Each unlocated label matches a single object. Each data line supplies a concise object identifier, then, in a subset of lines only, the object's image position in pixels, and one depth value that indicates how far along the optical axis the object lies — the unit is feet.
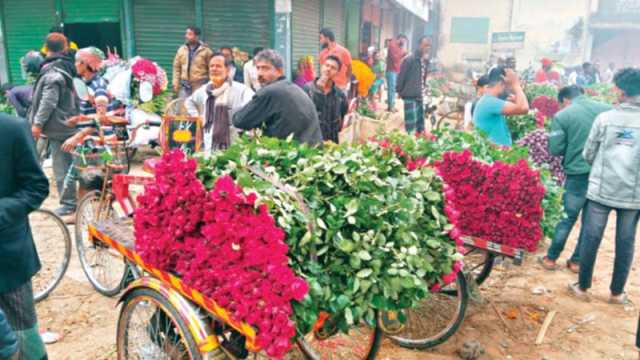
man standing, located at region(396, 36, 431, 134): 33.35
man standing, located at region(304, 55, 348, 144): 18.96
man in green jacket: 17.22
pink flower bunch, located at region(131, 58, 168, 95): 27.20
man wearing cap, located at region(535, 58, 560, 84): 54.75
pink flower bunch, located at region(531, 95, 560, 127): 31.86
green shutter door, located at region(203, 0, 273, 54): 33.63
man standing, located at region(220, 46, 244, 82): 29.09
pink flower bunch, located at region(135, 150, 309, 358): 7.22
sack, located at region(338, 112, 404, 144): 24.84
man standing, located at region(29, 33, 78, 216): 18.78
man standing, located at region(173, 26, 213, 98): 29.50
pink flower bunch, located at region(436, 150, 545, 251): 12.75
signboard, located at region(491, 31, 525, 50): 54.80
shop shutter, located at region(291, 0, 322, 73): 37.22
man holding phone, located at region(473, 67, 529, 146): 17.68
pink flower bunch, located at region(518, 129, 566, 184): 23.38
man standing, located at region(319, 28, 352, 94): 24.20
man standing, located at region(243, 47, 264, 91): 27.76
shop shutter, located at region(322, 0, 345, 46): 44.75
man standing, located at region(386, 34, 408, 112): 48.83
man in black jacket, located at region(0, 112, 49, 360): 8.20
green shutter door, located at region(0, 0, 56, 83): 37.27
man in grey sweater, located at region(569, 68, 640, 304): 14.64
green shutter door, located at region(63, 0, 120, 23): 35.35
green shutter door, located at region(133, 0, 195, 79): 34.86
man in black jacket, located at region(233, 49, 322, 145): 13.83
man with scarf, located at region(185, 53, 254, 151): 16.98
